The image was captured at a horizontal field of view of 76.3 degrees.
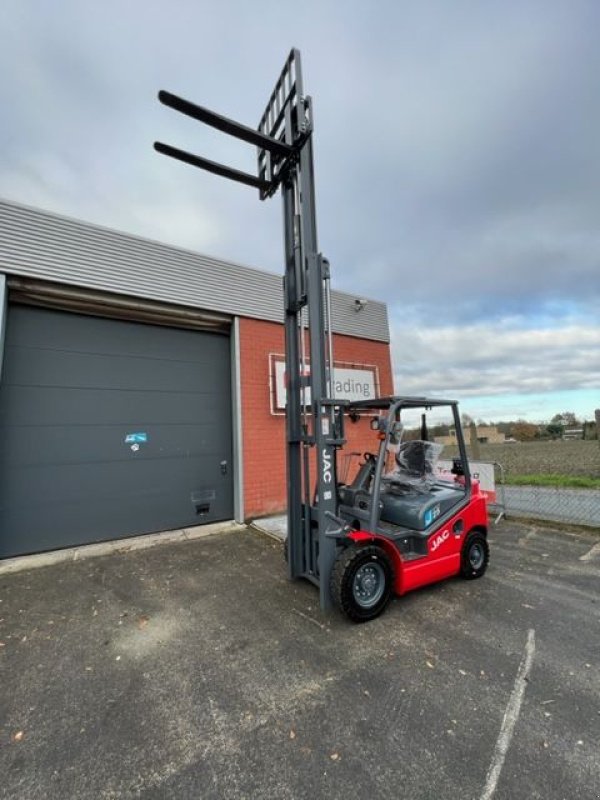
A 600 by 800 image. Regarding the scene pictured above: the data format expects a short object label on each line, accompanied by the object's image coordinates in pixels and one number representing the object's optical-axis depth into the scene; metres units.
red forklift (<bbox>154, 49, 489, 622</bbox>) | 3.69
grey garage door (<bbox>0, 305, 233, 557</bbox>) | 5.93
